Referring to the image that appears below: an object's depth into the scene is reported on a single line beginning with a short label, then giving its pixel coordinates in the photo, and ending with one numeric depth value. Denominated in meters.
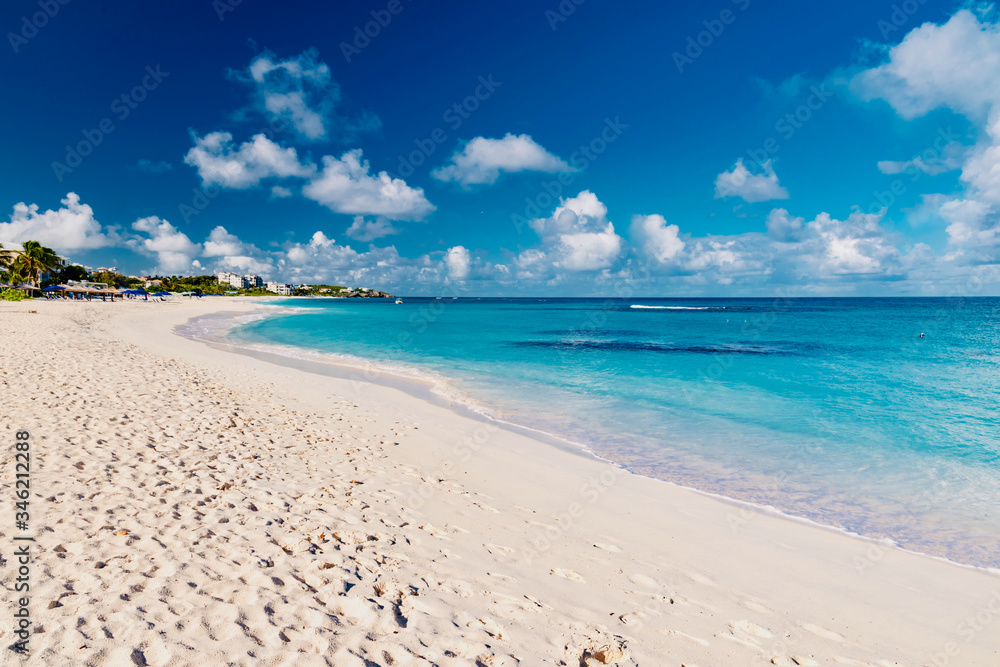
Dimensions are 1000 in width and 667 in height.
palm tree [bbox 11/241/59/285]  78.71
